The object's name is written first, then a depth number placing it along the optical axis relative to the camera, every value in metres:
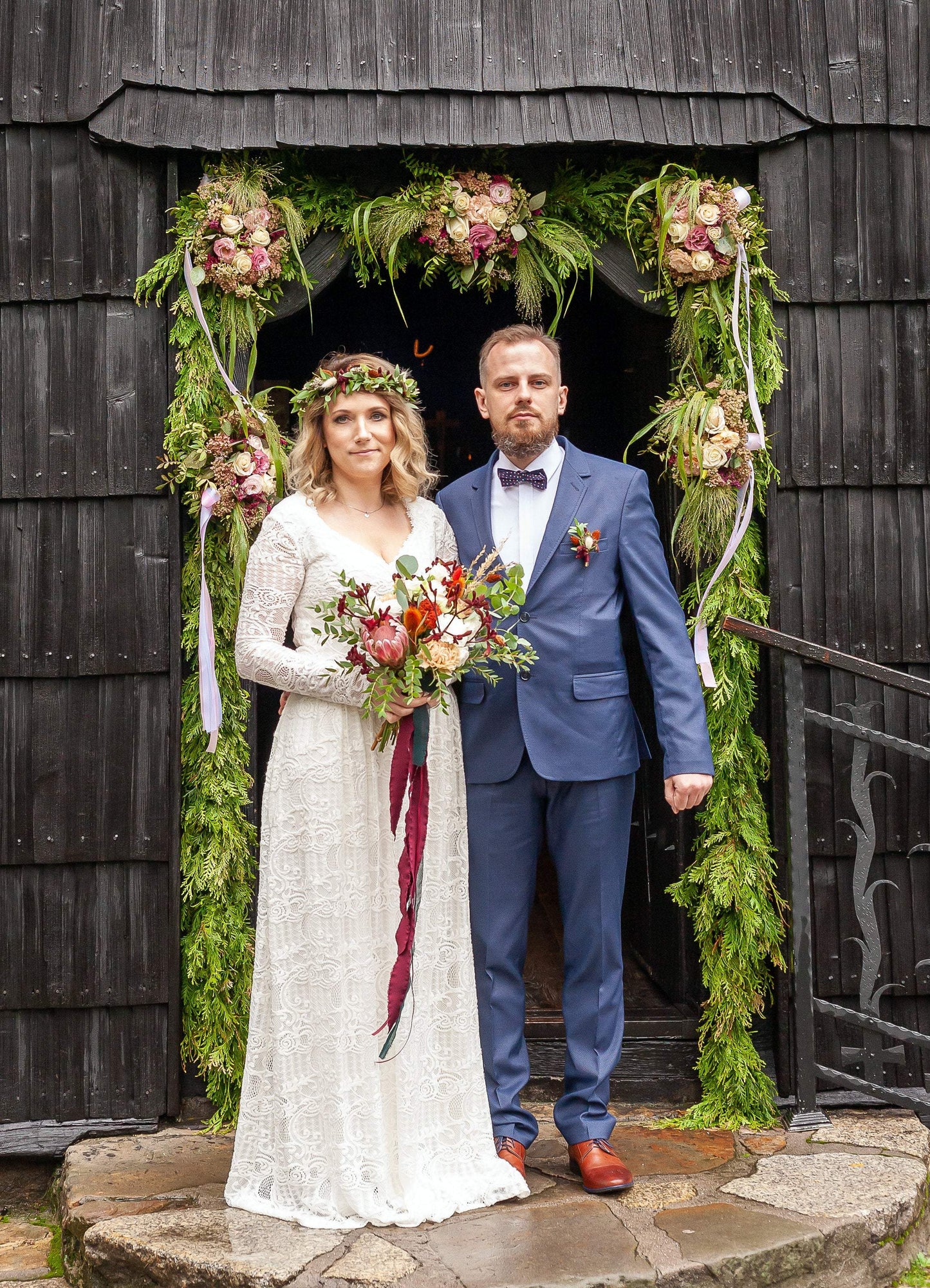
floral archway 3.56
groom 2.98
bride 2.79
